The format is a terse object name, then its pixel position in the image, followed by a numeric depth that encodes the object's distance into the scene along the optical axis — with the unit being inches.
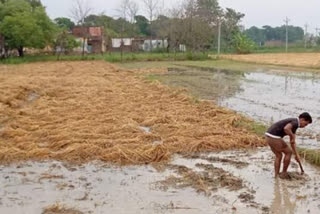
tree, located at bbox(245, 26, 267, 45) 4411.9
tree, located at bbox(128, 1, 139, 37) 2702.8
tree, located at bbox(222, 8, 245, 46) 2556.6
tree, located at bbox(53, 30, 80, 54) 1882.4
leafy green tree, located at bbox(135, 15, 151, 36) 3098.4
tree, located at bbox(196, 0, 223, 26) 2468.0
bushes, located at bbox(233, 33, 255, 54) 2340.1
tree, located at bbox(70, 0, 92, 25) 2433.2
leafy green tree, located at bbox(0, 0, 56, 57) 1673.2
